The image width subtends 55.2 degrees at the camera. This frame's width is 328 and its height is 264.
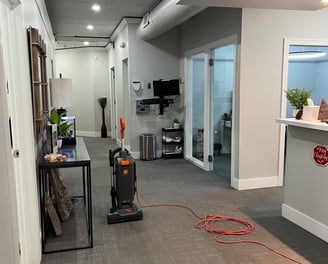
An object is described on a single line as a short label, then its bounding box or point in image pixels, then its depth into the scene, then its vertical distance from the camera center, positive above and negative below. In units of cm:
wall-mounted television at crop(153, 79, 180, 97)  641 +13
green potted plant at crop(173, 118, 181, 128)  661 -63
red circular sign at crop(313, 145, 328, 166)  287 -58
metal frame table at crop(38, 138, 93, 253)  274 -73
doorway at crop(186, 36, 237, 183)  523 -21
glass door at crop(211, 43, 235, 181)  521 -26
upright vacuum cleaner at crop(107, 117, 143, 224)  332 -101
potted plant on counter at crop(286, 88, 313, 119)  324 -7
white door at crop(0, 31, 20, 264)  151 -49
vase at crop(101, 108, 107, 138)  994 -118
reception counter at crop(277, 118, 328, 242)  291 -83
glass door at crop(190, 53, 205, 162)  588 -19
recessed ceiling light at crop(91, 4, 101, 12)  531 +148
